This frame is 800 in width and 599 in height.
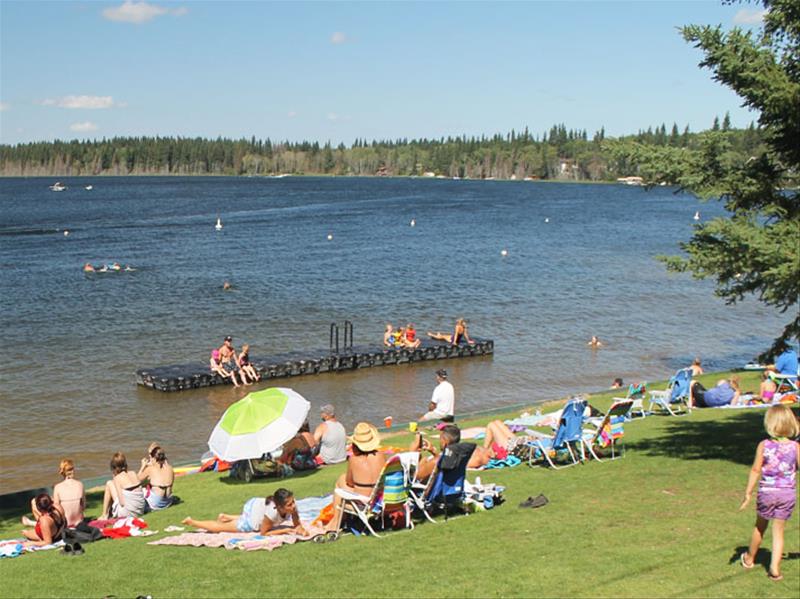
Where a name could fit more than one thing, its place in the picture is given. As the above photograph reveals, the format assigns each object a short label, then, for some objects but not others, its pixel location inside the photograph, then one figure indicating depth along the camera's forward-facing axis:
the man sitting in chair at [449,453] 10.73
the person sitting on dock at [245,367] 28.75
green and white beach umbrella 14.72
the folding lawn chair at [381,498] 10.31
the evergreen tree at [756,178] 11.27
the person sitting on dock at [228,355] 28.75
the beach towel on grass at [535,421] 17.25
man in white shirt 18.62
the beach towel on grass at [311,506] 11.52
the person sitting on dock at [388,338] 33.31
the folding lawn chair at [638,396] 18.86
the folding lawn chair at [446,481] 10.74
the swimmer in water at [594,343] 35.78
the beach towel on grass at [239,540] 10.27
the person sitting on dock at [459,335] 34.12
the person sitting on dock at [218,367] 28.52
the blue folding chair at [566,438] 13.33
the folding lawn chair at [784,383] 20.34
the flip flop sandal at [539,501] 11.29
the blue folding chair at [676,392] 18.86
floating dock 28.03
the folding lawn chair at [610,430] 13.80
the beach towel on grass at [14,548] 11.08
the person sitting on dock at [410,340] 33.09
